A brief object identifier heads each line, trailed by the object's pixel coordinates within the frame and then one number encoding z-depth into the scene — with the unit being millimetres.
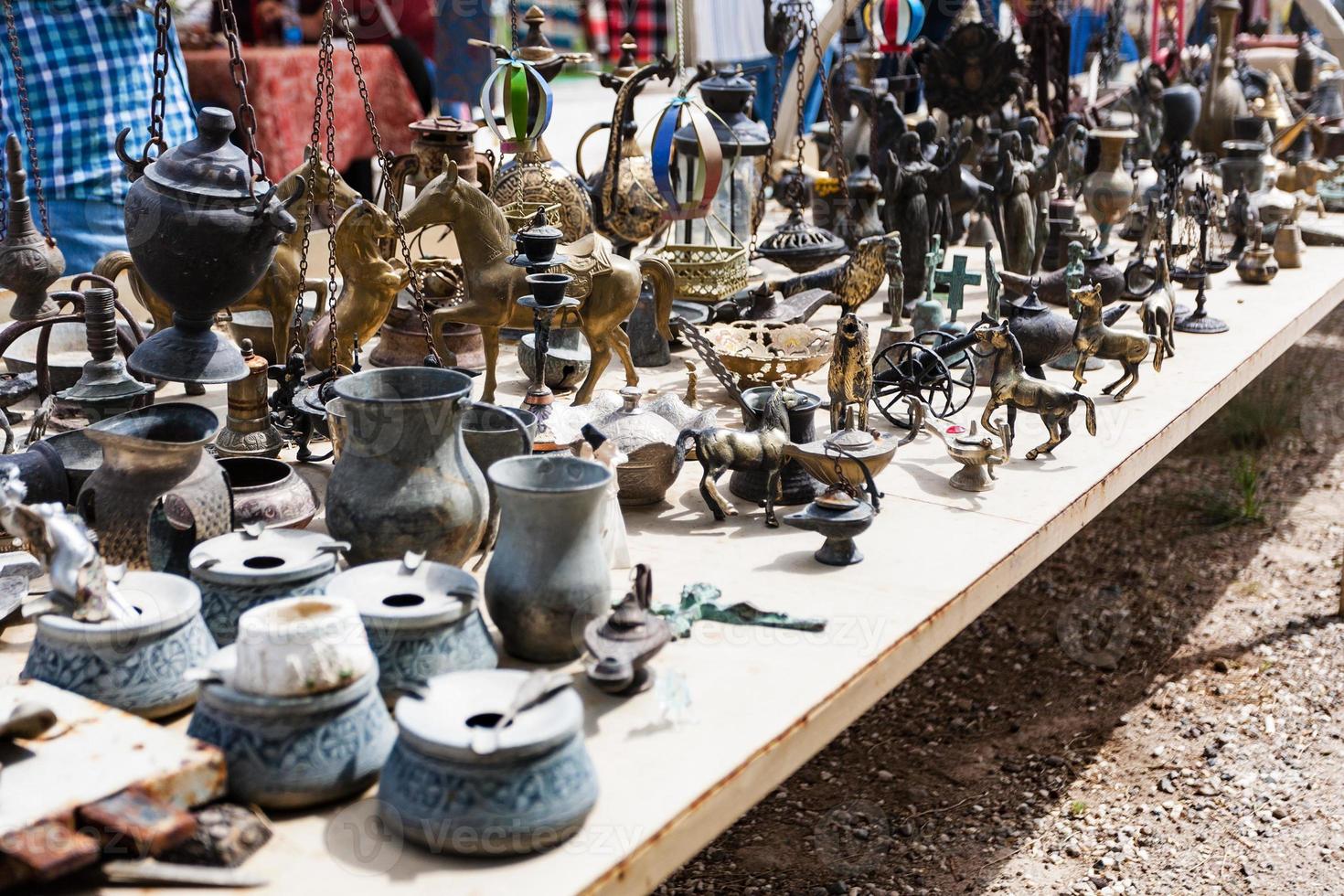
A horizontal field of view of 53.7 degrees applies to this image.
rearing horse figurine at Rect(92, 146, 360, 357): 2805
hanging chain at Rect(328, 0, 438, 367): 2395
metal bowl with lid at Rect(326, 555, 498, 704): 1626
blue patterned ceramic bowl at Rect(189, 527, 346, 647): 1697
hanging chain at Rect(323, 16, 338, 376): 2604
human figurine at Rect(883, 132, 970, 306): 3705
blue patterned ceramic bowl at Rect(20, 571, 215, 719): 1569
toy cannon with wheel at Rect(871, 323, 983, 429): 2908
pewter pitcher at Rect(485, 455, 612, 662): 1750
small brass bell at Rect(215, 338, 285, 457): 2506
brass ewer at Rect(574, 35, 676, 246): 3666
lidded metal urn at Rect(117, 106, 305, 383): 1987
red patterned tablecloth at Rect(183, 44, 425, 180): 5391
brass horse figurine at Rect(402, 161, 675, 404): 2787
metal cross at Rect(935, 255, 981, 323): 3492
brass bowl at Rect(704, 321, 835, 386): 2930
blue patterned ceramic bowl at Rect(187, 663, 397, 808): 1445
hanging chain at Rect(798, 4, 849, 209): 3768
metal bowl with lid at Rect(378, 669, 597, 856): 1371
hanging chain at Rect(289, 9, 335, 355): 2457
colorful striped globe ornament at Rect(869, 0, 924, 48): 4906
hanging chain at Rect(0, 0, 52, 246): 2901
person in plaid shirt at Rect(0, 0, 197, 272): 4180
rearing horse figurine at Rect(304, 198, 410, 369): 2648
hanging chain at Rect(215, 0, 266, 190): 2094
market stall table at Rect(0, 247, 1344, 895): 1399
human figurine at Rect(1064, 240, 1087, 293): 3090
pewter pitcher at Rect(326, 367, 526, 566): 1878
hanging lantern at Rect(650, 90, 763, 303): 3393
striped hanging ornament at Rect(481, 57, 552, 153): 3285
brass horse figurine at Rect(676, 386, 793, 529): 2355
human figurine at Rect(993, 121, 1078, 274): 3934
